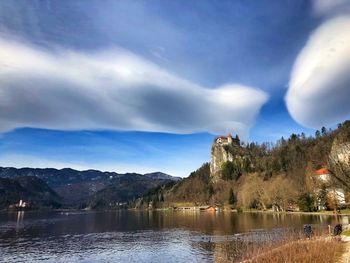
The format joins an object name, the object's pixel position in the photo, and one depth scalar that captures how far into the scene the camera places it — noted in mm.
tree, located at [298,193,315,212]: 131475
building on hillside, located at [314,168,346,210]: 104900
